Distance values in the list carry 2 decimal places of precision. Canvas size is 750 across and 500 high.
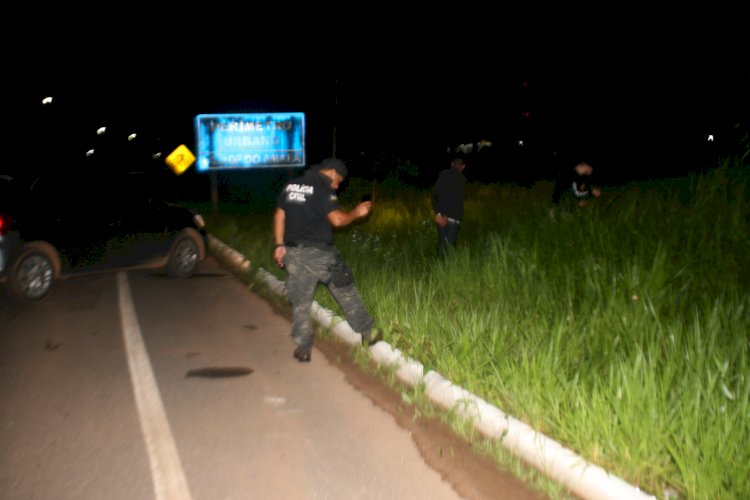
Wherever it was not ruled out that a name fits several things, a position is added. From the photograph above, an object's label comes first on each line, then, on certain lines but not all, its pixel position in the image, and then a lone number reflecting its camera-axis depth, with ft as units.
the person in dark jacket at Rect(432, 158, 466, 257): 35.68
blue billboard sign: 70.49
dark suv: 31.73
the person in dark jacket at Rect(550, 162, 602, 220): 36.22
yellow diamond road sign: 77.61
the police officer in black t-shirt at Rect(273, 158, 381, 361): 22.29
